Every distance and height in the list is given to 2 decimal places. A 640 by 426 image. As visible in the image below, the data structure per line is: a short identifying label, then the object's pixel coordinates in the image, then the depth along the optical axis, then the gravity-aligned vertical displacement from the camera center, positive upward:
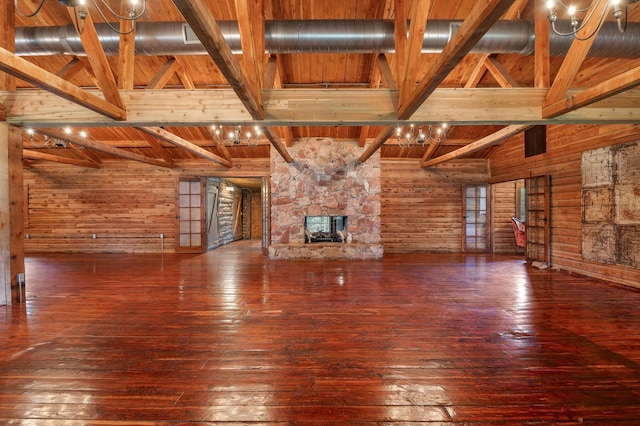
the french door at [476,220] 9.08 -0.33
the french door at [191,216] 9.18 -0.12
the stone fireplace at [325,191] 7.87 +0.57
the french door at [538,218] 6.52 -0.22
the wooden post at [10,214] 3.82 +0.00
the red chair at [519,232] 8.19 -0.66
